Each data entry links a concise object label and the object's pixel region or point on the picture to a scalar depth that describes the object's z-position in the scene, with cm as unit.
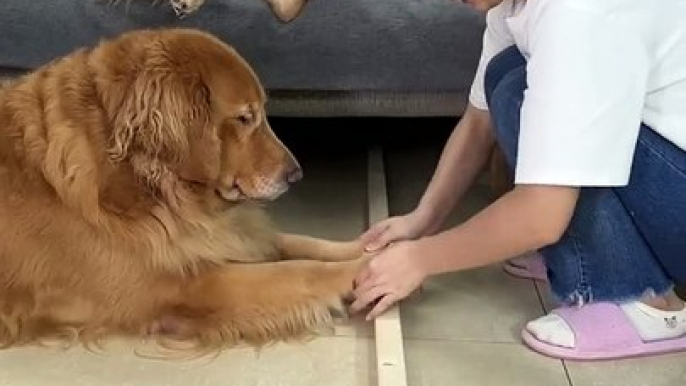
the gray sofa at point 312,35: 209
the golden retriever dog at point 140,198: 167
